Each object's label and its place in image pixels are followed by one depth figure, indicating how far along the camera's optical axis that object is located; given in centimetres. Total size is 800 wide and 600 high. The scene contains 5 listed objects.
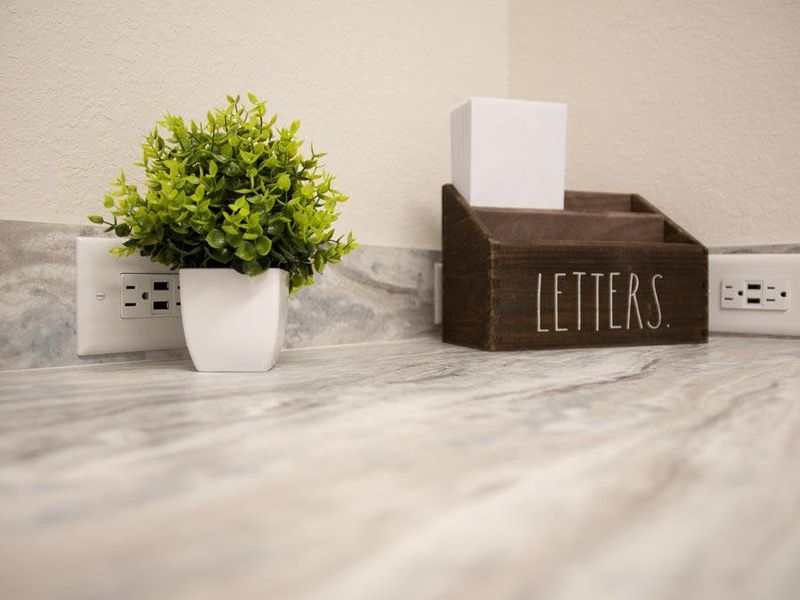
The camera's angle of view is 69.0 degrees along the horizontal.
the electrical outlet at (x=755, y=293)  92
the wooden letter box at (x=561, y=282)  81
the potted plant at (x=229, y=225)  58
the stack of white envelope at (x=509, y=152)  90
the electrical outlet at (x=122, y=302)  68
